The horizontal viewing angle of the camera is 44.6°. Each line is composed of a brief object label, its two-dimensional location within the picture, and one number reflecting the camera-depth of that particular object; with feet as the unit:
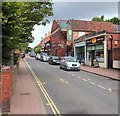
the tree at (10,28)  22.30
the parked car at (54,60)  84.66
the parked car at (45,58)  113.02
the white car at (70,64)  54.72
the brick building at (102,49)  58.68
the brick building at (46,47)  202.39
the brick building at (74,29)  123.75
